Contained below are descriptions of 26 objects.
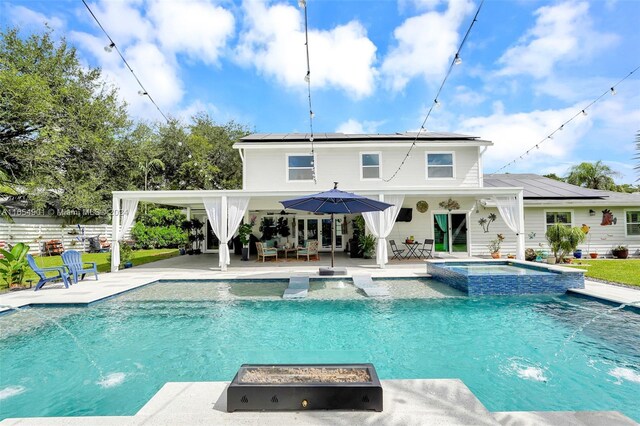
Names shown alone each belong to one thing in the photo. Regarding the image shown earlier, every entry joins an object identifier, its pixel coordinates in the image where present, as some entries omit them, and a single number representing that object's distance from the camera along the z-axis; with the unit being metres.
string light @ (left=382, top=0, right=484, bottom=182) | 4.95
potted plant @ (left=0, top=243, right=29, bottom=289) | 8.37
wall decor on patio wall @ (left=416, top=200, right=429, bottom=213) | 15.09
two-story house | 14.34
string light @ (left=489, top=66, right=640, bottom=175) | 6.25
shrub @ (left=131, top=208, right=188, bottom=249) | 18.47
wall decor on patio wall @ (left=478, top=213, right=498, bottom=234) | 14.62
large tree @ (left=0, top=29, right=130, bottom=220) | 15.67
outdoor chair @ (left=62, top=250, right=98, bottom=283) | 8.77
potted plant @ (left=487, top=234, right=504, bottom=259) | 14.53
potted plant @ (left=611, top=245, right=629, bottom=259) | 14.02
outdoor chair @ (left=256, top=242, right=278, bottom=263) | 13.70
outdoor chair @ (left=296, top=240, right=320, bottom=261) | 13.81
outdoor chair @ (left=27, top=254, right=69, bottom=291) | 7.81
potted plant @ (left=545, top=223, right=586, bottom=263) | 12.00
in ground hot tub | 7.84
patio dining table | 14.75
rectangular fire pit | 2.56
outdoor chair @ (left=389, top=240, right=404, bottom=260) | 14.76
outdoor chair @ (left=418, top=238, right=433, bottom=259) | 14.19
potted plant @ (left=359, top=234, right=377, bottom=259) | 14.24
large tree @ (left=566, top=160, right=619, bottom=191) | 26.12
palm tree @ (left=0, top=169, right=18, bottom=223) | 8.84
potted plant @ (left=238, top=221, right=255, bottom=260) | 14.76
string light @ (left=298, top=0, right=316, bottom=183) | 4.35
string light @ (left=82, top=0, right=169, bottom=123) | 4.74
